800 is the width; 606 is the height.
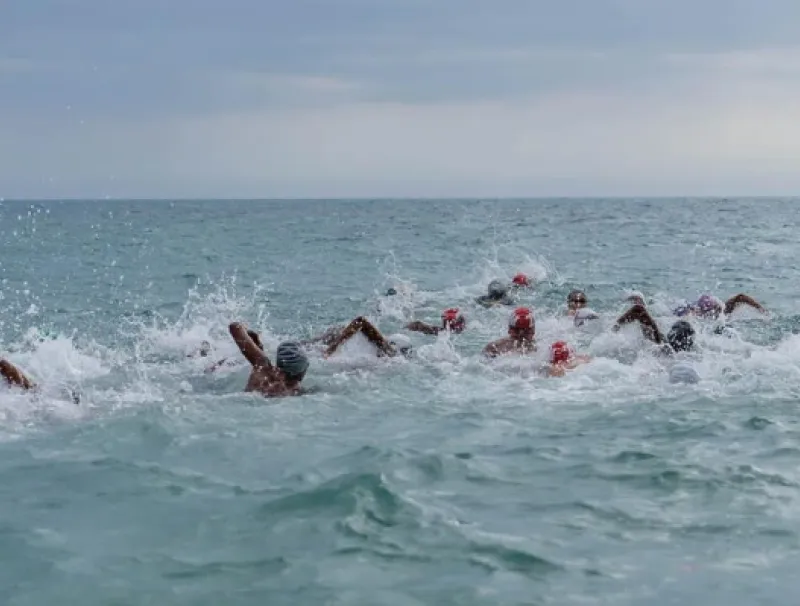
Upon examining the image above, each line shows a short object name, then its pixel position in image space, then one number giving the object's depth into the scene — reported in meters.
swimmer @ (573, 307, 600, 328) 16.11
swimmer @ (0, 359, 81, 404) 10.52
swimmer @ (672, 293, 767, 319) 16.92
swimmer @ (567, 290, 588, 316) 17.81
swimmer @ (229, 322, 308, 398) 10.98
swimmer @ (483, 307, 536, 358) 13.05
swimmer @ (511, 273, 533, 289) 23.53
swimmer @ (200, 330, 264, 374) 12.59
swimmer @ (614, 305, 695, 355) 13.26
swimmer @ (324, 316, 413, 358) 13.01
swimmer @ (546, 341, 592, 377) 12.00
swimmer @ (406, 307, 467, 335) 16.13
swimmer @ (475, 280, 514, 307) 20.34
